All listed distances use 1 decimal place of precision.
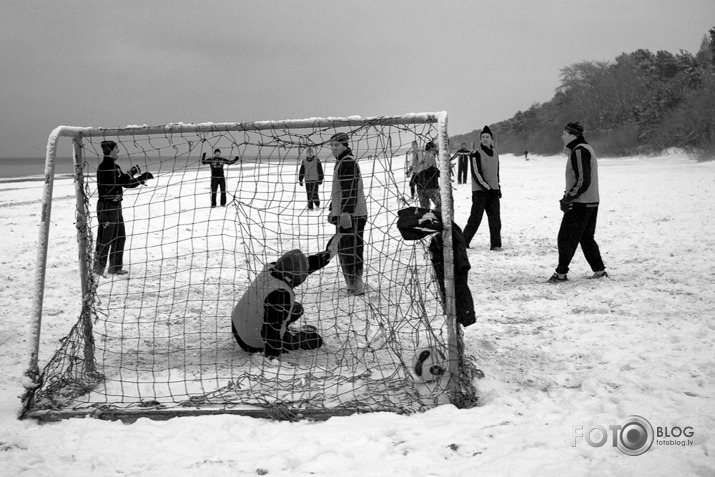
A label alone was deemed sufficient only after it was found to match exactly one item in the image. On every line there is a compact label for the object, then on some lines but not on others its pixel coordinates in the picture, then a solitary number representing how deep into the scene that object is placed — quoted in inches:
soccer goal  145.5
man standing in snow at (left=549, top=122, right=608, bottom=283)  235.9
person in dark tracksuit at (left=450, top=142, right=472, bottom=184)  804.6
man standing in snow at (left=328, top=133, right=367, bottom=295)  217.2
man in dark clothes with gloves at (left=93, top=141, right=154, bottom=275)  261.3
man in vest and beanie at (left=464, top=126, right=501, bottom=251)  313.6
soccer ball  154.0
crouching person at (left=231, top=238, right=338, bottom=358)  169.6
